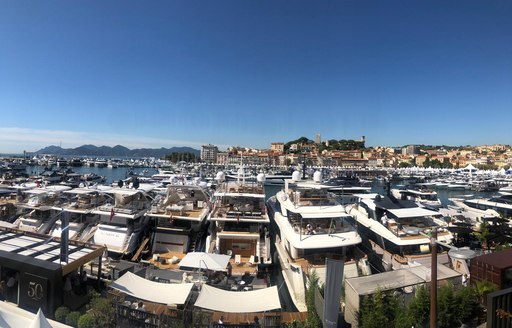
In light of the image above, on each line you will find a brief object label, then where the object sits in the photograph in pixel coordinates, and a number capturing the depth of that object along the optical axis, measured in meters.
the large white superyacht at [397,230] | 14.51
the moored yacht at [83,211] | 18.48
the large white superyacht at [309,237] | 12.98
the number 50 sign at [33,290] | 8.99
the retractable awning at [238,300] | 9.43
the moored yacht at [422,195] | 39.09
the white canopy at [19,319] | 6.31
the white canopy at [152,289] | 9.96
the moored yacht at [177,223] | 17.47
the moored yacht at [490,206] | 26.38
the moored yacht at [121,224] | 17.06
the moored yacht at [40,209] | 19.69
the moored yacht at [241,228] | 16.22
